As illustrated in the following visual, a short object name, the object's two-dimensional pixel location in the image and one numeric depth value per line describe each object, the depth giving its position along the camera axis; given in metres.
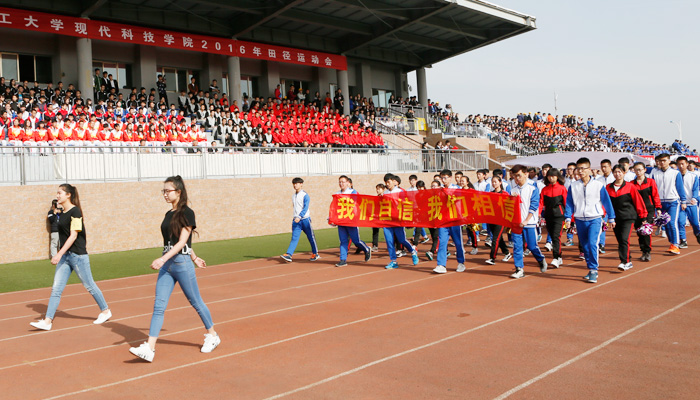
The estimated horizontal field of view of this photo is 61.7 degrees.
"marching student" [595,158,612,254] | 11.23
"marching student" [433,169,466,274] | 11.27
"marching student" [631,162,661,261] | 11.67
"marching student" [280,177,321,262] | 13.41
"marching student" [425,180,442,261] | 14.12
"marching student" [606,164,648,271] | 10.61
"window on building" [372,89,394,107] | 40.97
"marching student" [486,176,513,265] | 12.20
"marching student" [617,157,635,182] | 11.44
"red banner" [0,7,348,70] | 22.66
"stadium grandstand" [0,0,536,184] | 17.98
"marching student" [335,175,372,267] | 12.91
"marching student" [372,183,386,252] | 15.71
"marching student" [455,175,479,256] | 13.67
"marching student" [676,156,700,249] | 13.12
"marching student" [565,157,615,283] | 9.59
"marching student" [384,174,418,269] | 12.46
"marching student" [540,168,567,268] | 11.47
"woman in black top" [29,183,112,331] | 7.82
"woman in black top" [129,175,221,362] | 6.12
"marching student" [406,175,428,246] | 15.40
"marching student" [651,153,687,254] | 12.45
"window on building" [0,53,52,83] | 25.02
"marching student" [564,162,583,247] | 13.70
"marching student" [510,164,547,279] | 10.38
